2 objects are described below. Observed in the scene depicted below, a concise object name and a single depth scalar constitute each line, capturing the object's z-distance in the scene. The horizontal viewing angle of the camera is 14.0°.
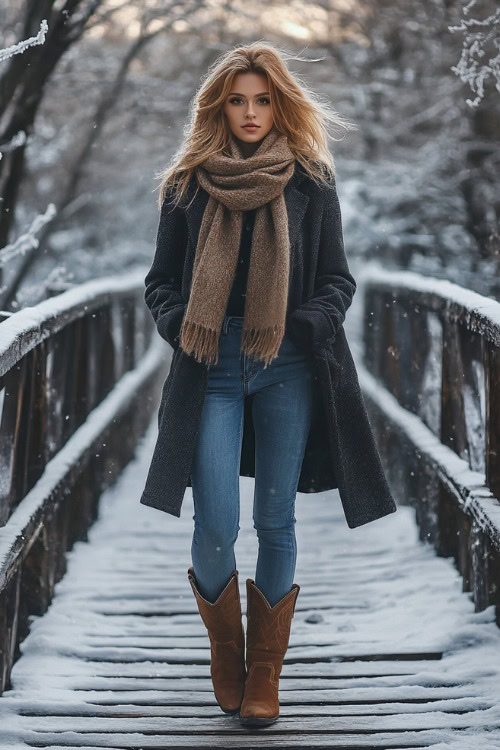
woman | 5.40
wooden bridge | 5.83
